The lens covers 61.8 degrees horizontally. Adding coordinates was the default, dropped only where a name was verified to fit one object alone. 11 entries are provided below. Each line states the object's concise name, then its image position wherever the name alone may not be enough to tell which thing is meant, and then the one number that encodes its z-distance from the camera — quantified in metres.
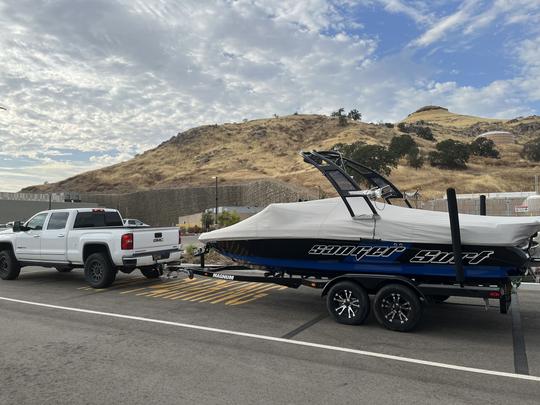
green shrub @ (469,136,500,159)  81.94
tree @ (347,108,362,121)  133.25
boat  6.65
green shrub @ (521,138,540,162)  75.69
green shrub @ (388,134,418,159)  77.56
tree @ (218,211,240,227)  26.26
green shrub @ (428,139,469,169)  74.62
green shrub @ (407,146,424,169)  73.25
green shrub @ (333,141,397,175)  67.94
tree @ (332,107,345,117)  135.38
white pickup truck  10.59
